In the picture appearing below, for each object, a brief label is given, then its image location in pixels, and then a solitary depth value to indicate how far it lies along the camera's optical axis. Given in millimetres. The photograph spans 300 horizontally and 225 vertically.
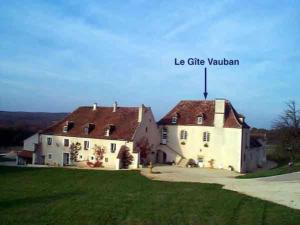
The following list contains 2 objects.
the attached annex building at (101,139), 45531
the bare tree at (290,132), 50006
